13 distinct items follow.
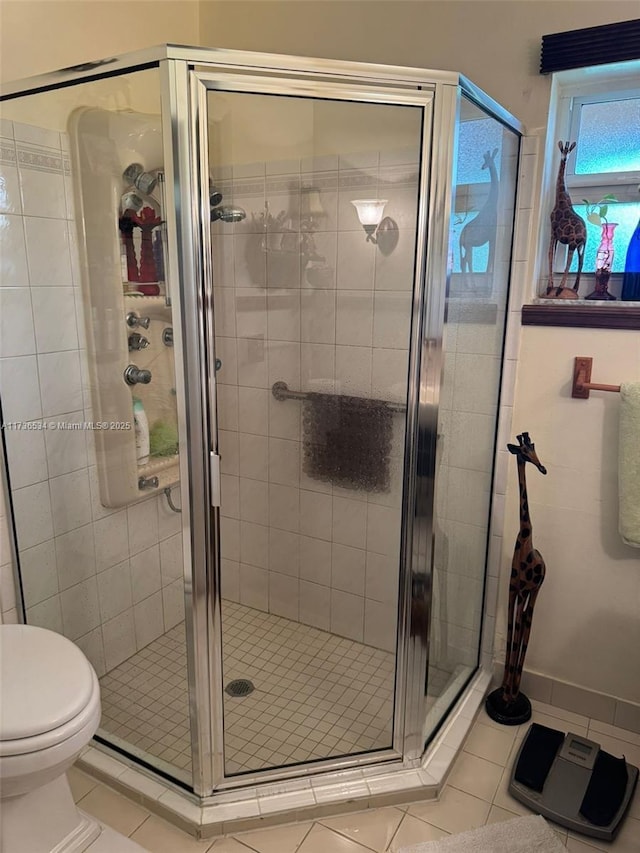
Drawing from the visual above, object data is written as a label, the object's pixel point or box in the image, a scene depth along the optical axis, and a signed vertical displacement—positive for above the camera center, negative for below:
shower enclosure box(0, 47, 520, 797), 1.42 -0.27
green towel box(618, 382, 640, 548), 1.74 -0.48
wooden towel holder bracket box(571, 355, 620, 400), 1.84 -0.25
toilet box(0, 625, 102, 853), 1.32 -0.96
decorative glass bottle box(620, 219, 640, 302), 1.79 +0.07
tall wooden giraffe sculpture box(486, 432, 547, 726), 1.89 -0.99
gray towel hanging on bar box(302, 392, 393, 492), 1.89 -0.47
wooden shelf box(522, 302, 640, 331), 1.76 -0.06
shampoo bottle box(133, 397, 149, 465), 1.71 -0.39
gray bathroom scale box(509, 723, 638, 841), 1.64 -1.37
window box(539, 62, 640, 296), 1.81 +0.44
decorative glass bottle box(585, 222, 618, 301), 1.87 +0.10
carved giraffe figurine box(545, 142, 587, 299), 1.83 +0.21
